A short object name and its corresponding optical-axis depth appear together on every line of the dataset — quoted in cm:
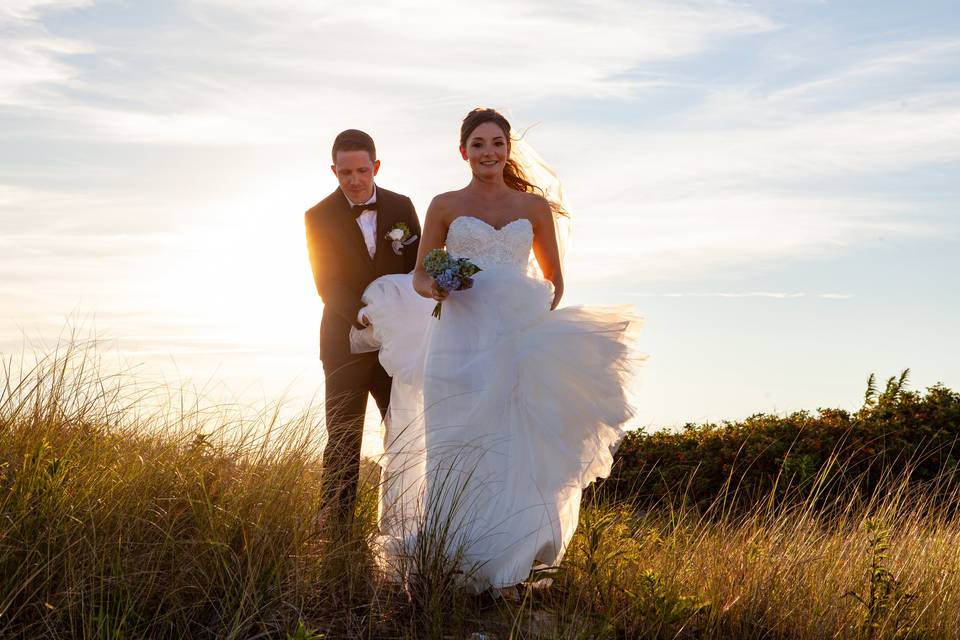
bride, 608
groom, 744
